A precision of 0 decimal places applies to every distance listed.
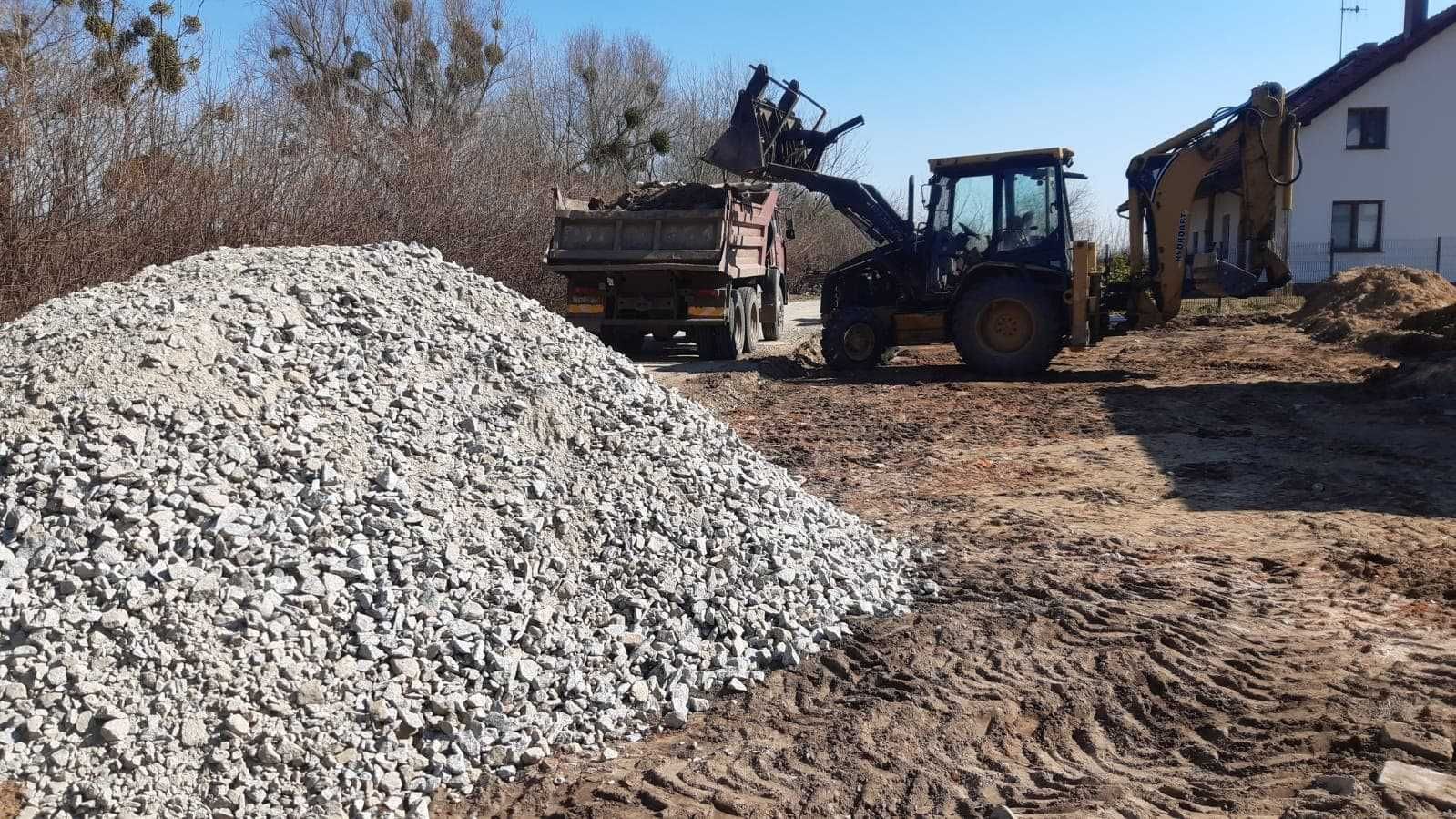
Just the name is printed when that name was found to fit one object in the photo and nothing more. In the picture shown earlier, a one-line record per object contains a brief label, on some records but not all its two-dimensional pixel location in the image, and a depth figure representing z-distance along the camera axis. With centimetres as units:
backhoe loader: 1340
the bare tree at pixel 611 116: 3403
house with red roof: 2914
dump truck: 1411
